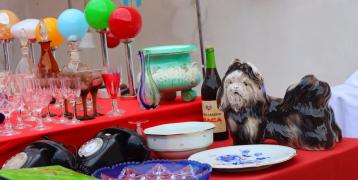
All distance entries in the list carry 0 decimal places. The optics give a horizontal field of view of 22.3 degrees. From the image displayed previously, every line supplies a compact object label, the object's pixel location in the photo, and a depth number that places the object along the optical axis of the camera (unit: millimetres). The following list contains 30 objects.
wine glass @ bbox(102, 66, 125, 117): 2790
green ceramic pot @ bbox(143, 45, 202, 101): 2962
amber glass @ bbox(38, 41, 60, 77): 2930
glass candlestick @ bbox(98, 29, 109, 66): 3150
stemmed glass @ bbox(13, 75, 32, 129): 2677
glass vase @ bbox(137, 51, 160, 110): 2858
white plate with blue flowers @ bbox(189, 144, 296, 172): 2430
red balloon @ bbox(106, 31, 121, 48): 3439
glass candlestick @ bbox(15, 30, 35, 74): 3103
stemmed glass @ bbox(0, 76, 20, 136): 2626
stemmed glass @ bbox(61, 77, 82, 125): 2674
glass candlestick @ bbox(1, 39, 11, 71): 3352
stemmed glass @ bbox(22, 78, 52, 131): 2676
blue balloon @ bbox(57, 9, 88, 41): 3032
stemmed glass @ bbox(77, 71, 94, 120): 2705
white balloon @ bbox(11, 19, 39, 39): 3118
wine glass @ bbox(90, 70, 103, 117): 2736
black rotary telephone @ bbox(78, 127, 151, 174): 2440
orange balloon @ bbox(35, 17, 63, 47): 3139
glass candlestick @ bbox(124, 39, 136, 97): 3173
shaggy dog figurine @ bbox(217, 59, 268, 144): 2657
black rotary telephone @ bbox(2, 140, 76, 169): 2380
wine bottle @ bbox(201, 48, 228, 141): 2817
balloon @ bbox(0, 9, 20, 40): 3280
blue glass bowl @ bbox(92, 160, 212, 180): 2291
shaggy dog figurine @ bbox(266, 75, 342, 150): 2616
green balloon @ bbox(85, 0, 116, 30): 2970
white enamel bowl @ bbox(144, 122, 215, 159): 2591
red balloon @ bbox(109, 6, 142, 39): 2918
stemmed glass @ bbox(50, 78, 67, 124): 2696
